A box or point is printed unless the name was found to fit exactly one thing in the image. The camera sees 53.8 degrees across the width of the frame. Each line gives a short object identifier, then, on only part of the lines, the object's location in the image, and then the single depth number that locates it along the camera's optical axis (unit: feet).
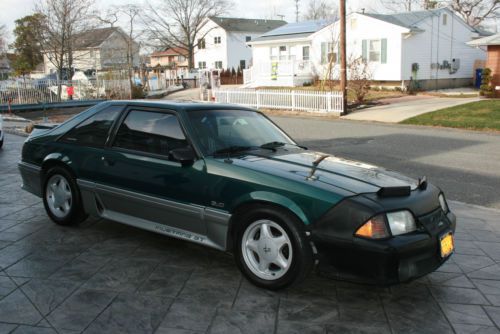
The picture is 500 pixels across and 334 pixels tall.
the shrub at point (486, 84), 77.87
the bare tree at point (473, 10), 162.91
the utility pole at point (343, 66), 69.00
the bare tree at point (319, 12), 236.59
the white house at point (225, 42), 194.49
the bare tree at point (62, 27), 107.24
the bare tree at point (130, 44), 103.52
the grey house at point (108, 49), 187.21
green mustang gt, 11.48
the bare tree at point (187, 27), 202.39
